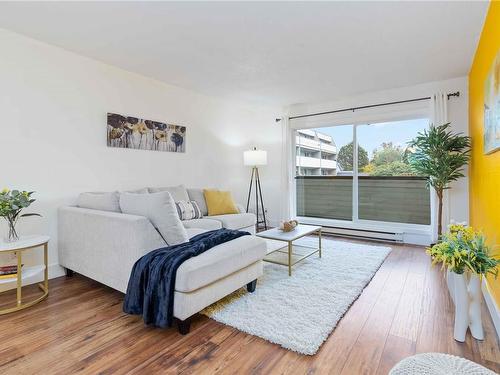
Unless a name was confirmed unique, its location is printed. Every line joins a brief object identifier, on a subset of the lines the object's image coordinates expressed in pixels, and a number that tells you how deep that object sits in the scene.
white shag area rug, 1.82
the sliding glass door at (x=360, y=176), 4.42
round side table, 2.13
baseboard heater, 4.36
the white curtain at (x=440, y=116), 3.86
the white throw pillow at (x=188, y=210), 3.55
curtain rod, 3.87
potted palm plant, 3.46
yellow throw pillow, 4.04
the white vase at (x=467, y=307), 1.75
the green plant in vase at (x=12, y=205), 2.22
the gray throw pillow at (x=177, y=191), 3.74
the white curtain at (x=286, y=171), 5.36
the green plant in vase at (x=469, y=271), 1.73
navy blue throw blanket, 1.78
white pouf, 1.03
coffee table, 2.87
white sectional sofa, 1.82
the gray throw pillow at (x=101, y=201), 2.53
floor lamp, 5.02
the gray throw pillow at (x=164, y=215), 2.10
